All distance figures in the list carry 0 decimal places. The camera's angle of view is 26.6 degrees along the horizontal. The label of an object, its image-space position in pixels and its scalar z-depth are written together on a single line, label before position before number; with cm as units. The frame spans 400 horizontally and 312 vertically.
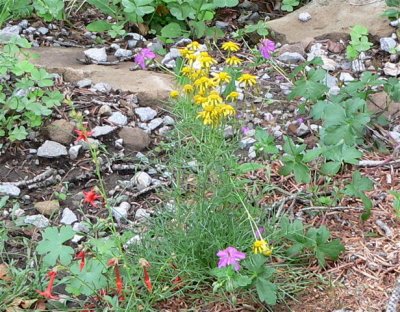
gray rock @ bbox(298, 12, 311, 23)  452
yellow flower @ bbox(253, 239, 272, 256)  246
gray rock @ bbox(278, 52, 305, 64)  416
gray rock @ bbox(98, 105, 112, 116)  380
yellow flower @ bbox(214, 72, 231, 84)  270
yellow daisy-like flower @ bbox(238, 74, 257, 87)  278
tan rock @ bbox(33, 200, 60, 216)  327
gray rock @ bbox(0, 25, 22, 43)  413
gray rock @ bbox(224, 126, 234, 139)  346
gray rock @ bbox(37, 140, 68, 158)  354
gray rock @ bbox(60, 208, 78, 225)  321
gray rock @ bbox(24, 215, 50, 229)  319
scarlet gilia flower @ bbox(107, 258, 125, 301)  239
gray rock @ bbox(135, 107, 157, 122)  379
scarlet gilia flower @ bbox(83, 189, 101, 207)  247
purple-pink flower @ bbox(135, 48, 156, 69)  328
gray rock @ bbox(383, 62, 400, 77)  396
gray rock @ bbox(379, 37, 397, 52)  414
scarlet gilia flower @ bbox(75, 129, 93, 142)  247
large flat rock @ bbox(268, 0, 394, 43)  435
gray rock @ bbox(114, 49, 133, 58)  430
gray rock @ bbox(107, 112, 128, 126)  374
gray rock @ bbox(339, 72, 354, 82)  395
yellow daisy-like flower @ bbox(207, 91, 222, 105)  257
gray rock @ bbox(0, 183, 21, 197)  335
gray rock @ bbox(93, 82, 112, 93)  395
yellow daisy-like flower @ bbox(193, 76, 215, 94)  267
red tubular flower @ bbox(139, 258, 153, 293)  249
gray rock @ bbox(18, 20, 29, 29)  454
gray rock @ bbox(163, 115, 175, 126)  371
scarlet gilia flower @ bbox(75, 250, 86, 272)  248
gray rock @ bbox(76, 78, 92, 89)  398
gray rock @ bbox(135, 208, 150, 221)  317
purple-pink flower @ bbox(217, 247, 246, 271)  254
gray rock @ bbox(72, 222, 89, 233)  315
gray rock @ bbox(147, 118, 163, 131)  373
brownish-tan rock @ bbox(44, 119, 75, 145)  362
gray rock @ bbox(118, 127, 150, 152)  362
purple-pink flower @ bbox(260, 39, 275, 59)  348
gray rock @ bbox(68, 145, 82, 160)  355
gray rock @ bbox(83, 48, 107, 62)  424
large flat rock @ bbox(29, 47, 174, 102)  391
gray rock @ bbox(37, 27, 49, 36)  455
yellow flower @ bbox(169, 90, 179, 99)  279
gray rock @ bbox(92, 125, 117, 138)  364
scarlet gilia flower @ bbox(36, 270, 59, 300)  245
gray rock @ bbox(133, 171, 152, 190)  338
